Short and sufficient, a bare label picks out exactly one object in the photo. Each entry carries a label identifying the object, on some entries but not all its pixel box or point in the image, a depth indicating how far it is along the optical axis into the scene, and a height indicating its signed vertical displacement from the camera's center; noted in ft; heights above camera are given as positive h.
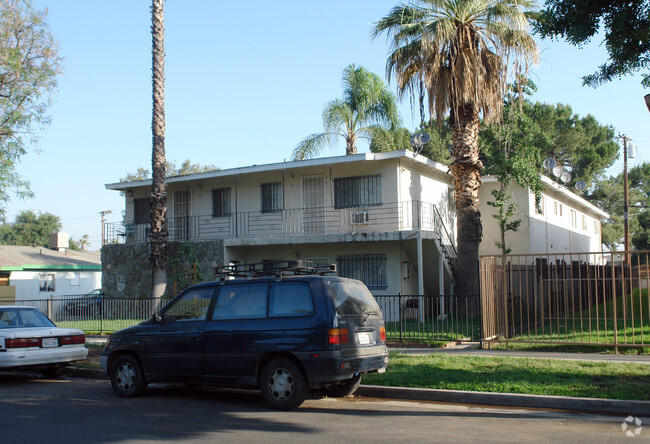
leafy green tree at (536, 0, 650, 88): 31.50 +12.51
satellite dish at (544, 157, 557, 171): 87.43 +14.48
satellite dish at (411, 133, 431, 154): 73.10 +15.24
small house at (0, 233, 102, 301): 116.98 +0.43
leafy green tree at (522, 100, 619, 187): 135.03 +28.42
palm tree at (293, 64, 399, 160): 94.07 +24.32
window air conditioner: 72.90 +6.08
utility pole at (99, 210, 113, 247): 201.88 +19.99
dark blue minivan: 27.14 -3.24
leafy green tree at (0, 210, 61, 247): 242.37 +18.27
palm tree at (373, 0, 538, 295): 62.39 +20.92
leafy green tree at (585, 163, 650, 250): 155.43 +16.27
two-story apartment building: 71.36 +6.73
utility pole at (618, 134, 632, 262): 117.05 +15.71
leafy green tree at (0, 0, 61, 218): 82.02 +27.35
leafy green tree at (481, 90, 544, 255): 72.33 +13.02
